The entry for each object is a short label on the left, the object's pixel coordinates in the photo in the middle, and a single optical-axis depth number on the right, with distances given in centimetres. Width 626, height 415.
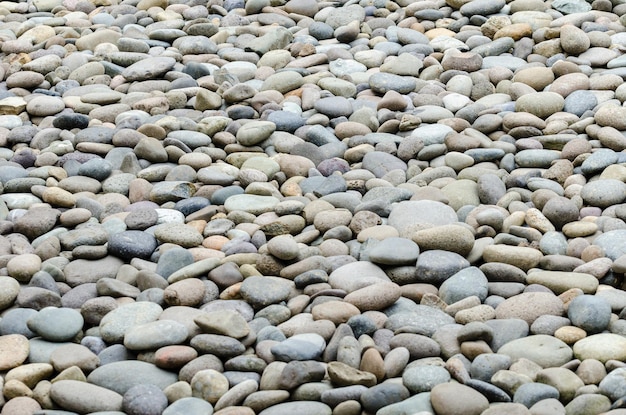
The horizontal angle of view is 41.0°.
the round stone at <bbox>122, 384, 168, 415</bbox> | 242
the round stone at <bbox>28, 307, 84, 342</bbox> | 274
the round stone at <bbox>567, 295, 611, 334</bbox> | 263
